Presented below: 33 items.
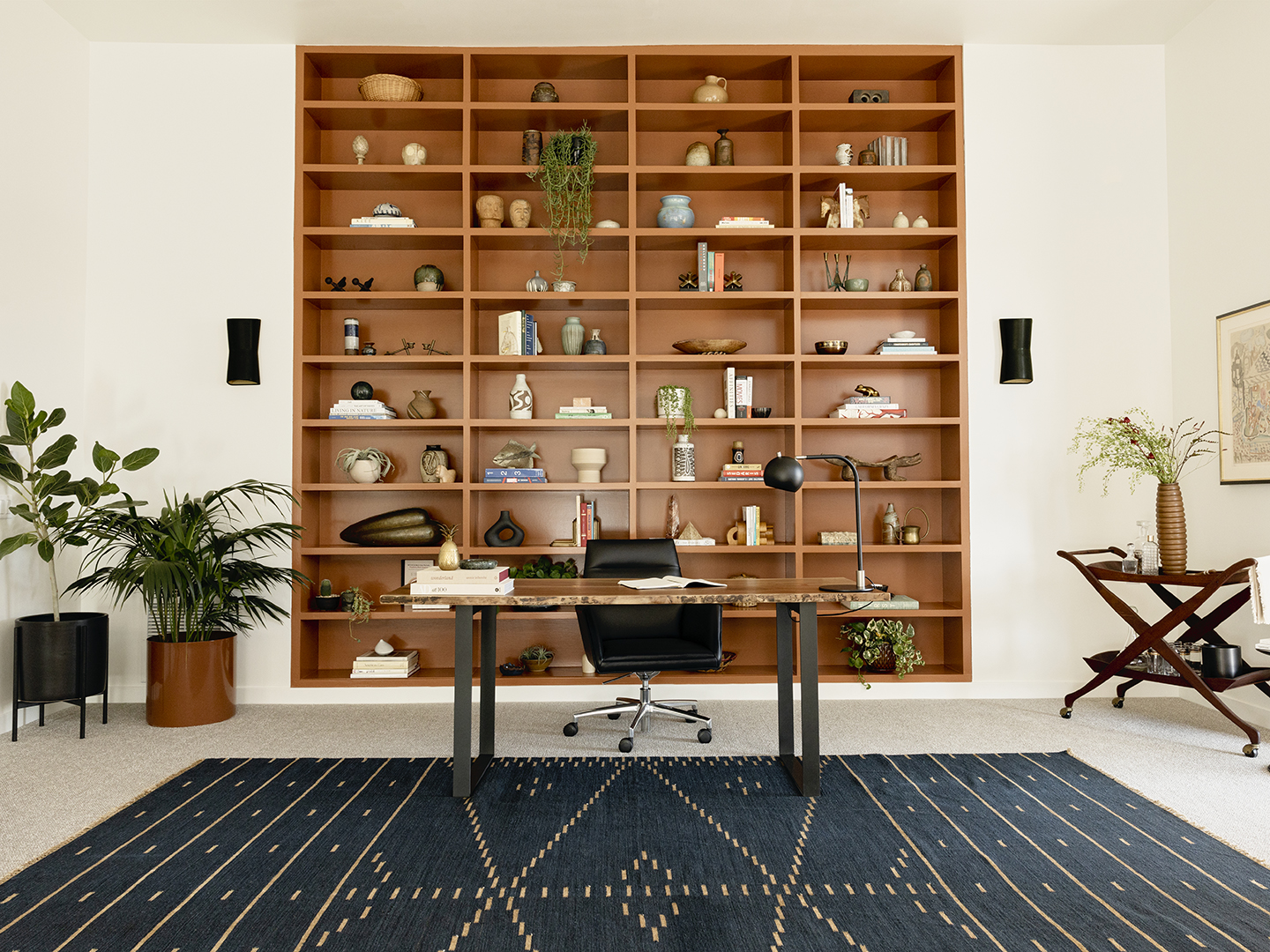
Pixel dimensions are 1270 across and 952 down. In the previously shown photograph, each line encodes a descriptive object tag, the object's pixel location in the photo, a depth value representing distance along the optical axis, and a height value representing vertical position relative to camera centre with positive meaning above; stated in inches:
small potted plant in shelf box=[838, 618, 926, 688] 169.8 -34.6
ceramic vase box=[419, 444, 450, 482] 172.9 +6.1
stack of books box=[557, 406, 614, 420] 172.2 +17.4
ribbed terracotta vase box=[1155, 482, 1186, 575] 144.6 -7.5
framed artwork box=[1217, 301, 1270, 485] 147.9 +18.9
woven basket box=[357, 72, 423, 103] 170.7 +88.8
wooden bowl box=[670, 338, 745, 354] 171.5 +32.1
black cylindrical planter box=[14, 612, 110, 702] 141.5 -29.9
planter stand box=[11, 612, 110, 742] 141.1 -31.6
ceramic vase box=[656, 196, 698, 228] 173.9 +61.8
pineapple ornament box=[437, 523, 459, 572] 119.3 -9.9
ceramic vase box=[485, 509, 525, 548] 172.6 -9.2
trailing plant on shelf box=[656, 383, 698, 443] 172.1 +19.1
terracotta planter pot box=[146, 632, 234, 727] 148.5 -36.1
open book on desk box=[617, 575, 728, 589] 122.2 -14.7
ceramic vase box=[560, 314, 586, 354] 173.6 +35.1
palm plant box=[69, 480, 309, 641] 144.4 -13.7
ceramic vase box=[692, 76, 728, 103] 173.3 +88.6
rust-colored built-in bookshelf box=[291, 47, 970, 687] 172.9 +43.0
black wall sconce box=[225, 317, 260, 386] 167.0 +30.9
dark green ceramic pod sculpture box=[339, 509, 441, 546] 169.8 -8.2
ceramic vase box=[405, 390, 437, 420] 173.8 +19.0
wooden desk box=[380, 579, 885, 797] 112.6 -16.4
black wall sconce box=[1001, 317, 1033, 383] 169.6 +30.5
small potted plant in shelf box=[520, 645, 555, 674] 170.9 -36.2
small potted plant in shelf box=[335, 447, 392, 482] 171.5 +6.3
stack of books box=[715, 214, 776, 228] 172.4 +59.5
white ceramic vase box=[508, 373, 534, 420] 173.3 +20.3
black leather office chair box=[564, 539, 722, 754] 130.7 -26.1
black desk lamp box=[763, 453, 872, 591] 117.8 +2.3
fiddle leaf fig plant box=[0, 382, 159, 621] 142.1 +2.6
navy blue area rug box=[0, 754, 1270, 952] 77.5 -43.8
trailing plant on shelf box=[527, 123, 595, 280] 170.1 +68.9
